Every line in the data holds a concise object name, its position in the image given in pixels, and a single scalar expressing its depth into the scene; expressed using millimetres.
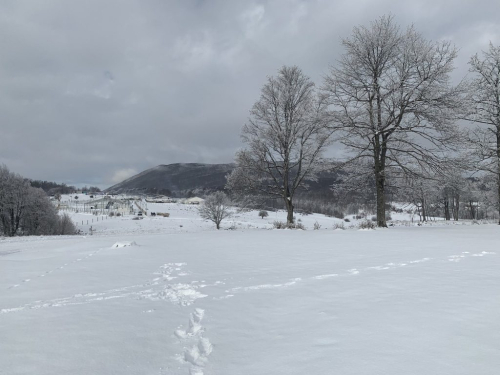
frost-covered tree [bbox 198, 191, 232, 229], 44562
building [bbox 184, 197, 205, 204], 133000
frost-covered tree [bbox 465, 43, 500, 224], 14867
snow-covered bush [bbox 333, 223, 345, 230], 14828
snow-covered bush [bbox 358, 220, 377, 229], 13669
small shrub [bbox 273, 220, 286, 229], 15597
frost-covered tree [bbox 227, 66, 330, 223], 16000
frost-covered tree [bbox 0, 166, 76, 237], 36094
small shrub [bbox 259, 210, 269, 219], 61700
